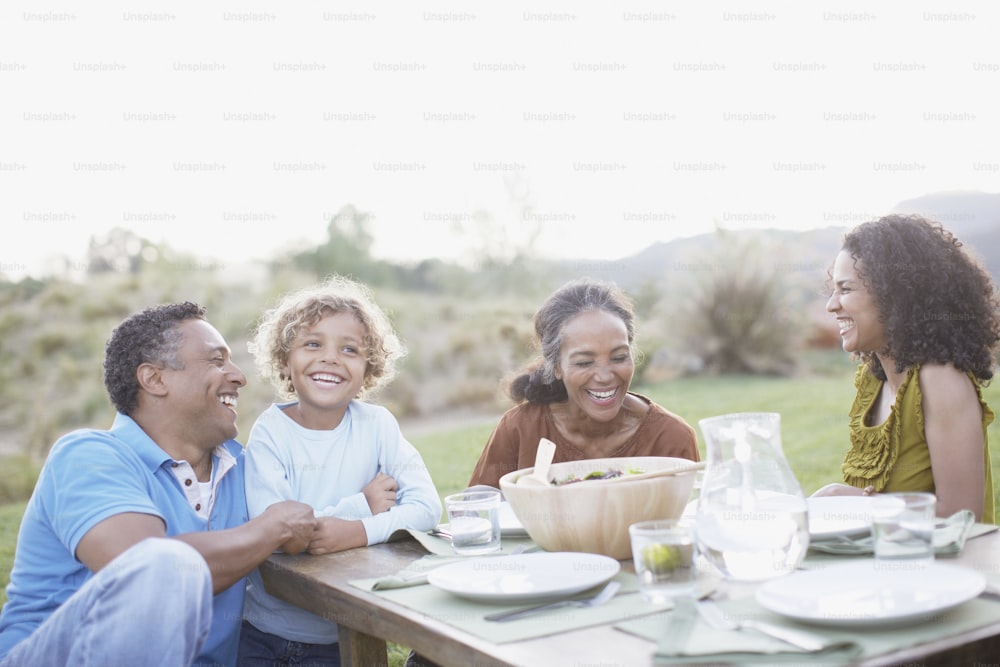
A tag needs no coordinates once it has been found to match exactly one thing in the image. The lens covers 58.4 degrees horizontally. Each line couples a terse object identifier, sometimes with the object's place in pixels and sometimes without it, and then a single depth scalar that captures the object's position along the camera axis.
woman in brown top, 2.91
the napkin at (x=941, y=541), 1.68
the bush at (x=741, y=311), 9.08
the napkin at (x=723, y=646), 1.20
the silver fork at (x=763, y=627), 1.23
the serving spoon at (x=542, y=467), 1.98
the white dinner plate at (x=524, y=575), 1.54
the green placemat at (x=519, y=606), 1.40
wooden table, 1.26
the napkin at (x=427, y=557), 1.72
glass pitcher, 1.55
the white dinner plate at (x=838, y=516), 1.80
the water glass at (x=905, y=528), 1.45
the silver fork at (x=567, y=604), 1.47
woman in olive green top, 2.30
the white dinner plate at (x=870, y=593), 1.28
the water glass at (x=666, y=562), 1.47
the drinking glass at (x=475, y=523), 1.96
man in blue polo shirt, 1.65
